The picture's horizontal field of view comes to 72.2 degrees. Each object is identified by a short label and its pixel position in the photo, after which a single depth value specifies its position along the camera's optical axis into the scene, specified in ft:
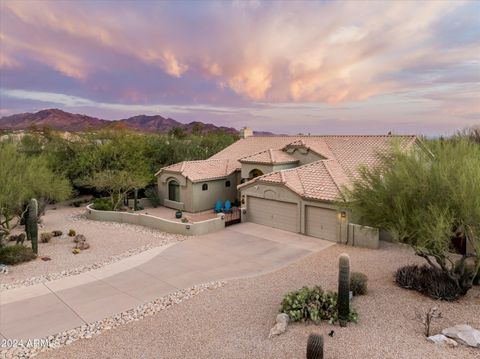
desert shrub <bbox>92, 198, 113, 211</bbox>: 91.97
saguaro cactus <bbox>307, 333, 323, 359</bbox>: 25.49
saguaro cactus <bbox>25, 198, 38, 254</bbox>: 58.03
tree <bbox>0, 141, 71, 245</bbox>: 57.57
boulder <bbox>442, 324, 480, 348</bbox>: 28.02
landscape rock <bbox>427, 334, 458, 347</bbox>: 28.30
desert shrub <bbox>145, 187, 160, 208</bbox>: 101.19
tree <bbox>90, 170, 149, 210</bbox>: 91.76
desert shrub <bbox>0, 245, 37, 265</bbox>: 55.21
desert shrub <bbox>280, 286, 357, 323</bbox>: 33.63
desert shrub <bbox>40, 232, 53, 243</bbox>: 67.21
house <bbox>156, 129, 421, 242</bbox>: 68.59
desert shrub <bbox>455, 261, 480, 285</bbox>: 38.96
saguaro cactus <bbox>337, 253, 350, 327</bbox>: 32.53
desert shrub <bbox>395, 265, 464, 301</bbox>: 37.58
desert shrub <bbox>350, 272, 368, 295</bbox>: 39.29
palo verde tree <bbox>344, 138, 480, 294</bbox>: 33.40
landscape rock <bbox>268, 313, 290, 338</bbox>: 31.83
